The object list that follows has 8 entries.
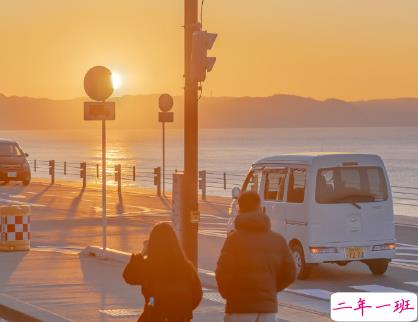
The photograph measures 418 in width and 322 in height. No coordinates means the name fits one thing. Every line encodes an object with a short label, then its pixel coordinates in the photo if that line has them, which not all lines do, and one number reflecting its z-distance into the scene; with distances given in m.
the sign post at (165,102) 48.16
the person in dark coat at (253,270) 9.46
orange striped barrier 23.64
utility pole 15.84
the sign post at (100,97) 21.83
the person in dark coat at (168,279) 10.09
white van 19.59
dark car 50.94
